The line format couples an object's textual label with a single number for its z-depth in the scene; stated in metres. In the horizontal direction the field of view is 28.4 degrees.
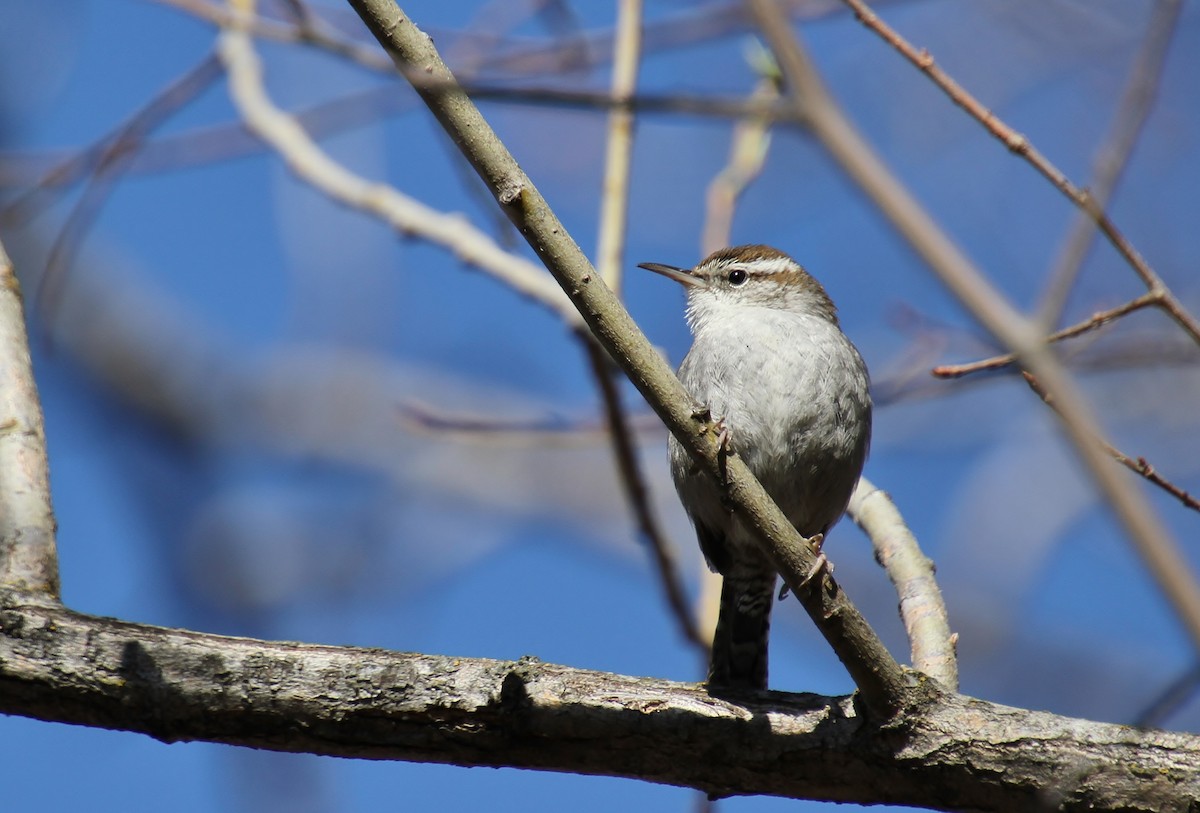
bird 9.22
